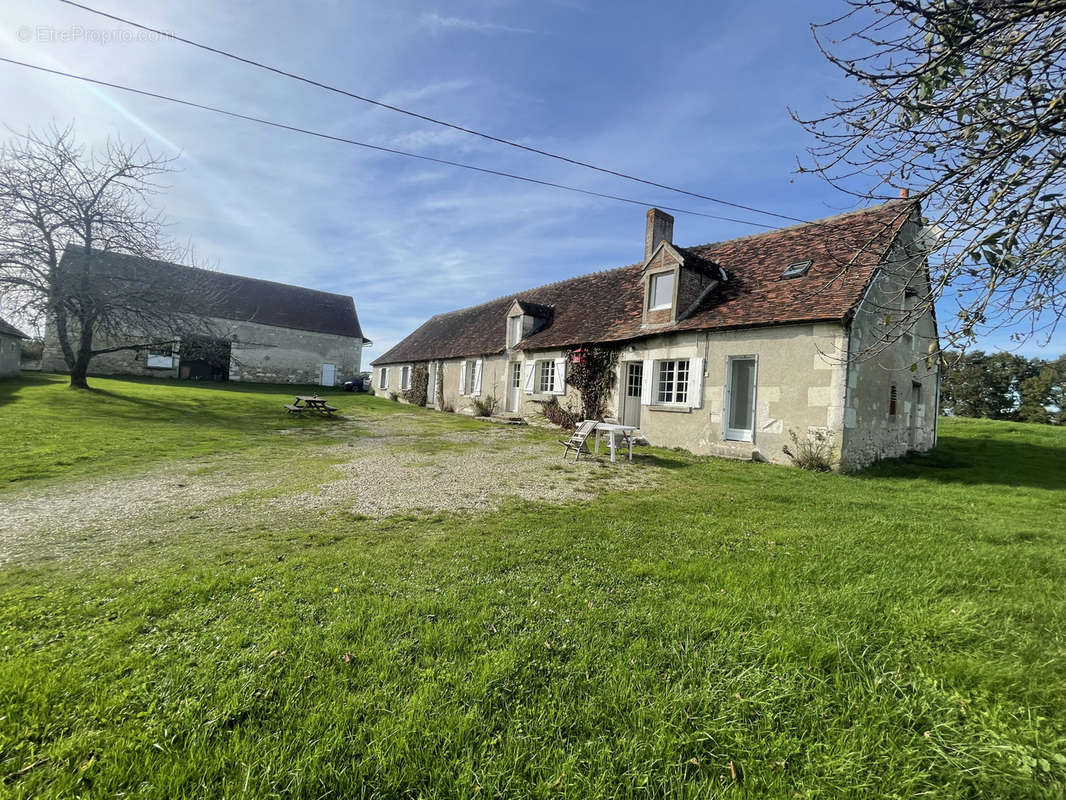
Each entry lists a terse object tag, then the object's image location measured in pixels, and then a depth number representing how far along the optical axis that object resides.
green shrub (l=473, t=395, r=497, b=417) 18.53
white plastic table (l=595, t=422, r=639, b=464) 9.02
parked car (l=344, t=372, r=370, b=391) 32.79
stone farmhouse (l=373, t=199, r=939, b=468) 9.16
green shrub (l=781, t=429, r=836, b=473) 8.97
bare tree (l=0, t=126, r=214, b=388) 15.60
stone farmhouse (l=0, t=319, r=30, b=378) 20.53
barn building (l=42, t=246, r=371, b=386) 27.70
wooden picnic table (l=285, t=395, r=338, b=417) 15.45
